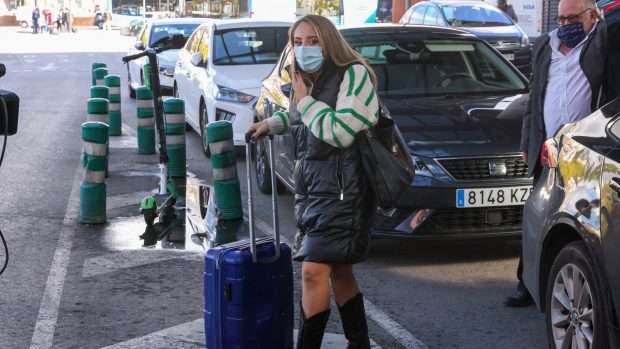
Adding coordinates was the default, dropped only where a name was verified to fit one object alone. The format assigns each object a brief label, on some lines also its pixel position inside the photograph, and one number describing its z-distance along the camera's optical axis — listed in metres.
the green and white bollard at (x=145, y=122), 12.32
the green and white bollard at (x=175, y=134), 10.83
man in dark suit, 5.84
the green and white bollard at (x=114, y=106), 14.40
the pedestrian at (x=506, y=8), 26.01
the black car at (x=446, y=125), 6.92
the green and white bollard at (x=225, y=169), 8.95
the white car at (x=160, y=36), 17.84
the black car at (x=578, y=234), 4.33
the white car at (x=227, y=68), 11.88
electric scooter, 8.69
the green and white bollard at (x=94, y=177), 8.72
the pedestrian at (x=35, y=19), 74.90
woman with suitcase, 4.56
